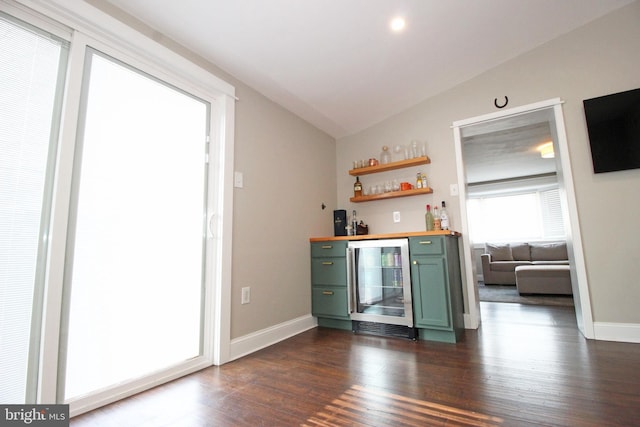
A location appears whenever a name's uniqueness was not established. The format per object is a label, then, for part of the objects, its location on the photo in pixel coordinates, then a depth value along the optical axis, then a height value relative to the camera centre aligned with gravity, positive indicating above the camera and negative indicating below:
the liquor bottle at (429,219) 2.95 +0.28
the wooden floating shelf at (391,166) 3.07 +0.90
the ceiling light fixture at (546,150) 4.62 +1.54
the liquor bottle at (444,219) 2.84 +0.27
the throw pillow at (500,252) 5.96 -0.15
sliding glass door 1.53 +0.13
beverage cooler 2.57 -0.37
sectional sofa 4.52 -0.35
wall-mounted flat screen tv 2.32 +0.91
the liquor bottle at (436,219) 2.90 +0.27
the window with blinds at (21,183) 1.30 +0.34
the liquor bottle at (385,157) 3.39 +1.06
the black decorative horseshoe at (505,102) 2.83 +1.39
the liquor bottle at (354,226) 3.35 +0.26
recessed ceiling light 2.11 +1.64
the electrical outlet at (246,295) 2.30 -0.35
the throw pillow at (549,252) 5.54 -0.15
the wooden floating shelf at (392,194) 3.02 +0.58
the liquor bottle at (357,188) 3.49 +0.72
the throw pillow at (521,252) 5.88 -0.15
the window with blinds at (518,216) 6.56 +0.68
